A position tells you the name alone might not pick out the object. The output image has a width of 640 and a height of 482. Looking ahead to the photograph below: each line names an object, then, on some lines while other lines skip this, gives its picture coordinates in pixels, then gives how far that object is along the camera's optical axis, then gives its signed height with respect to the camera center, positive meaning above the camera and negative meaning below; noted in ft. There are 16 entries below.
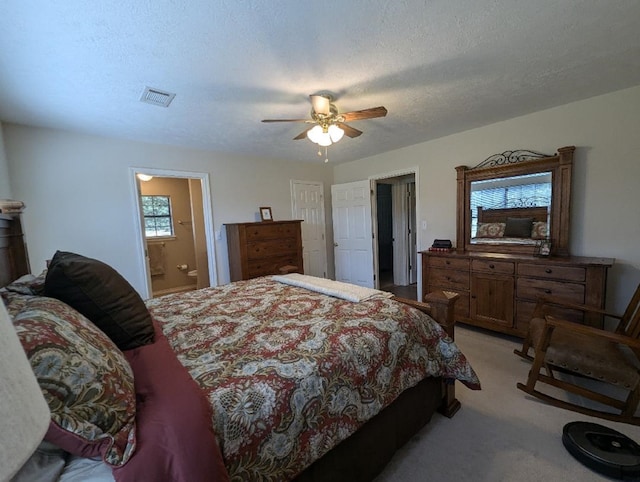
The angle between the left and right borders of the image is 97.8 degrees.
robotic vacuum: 4.61 -4.29
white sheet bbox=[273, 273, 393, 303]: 6.54 -1.83
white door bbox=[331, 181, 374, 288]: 15.62 -0.87
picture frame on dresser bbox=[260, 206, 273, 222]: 14.36 +0.36
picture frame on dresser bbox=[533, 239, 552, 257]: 9.43 -1.33
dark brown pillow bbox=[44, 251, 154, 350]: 3.81 -0.97
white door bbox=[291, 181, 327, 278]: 16.02 -0.17
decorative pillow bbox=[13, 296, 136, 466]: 2.22 -1.40
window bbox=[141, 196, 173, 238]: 16.98 +0.60
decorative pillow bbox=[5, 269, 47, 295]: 3.82 -0.78
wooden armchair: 5.75 -3.41
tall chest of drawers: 12.34 -1.24
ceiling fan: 7.06 +2.62
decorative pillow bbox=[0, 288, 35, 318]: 3.03 -0.81
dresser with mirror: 8.48 -1.54
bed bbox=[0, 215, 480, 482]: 2.47 -1.98
